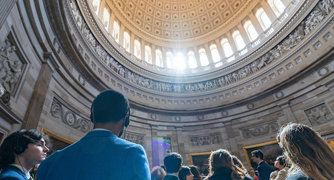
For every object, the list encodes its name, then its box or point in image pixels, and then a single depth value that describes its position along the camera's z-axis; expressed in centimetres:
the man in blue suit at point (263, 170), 458
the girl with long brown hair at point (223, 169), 282
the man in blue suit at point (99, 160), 105
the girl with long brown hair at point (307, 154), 141
